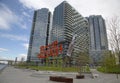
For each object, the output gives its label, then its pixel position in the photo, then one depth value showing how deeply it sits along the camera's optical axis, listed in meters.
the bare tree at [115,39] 18.19
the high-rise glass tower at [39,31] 101.63
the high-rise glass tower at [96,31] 108.20
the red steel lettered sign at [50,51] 34.53
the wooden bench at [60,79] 9.11
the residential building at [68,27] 72.03
